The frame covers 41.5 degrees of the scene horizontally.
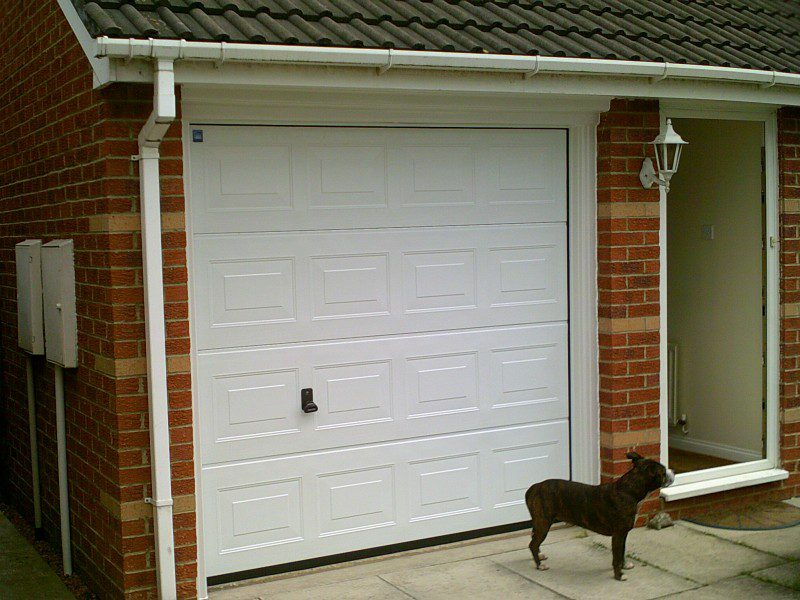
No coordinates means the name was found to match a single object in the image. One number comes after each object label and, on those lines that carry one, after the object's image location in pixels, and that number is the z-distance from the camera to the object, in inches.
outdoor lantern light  240.7
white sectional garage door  217.0
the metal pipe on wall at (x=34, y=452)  267.3
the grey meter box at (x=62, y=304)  223.9
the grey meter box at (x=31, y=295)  241.6
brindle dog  216.5
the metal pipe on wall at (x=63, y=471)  236.8
